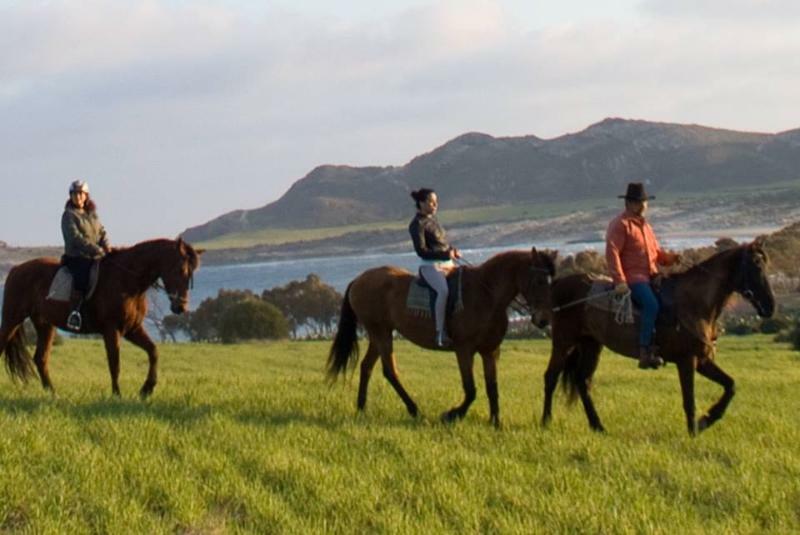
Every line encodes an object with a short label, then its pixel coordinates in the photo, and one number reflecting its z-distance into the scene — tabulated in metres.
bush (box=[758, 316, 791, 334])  50.12
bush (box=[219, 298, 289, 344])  57.34
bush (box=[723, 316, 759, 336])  52.84
